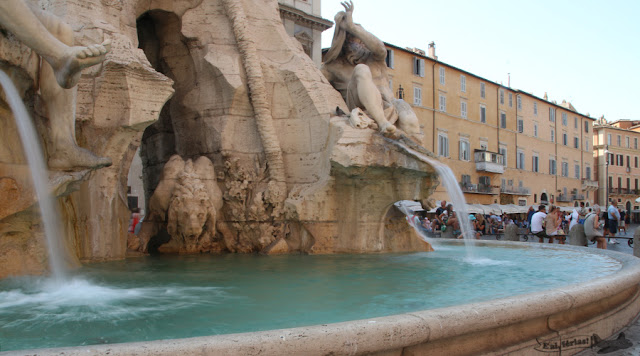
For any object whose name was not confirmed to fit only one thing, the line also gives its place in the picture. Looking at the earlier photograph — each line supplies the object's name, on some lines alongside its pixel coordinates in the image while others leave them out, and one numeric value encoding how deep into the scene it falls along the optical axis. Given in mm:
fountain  2992
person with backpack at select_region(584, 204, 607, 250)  9508
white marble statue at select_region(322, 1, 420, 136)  6957
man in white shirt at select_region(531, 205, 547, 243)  11000
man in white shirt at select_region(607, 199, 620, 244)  11884
